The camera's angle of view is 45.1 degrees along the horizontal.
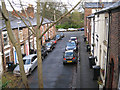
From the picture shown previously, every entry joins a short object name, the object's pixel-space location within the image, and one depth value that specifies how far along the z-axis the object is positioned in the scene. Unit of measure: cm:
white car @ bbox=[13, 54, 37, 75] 1330
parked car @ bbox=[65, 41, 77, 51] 2254
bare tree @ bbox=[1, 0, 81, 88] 603
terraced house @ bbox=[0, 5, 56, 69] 1482
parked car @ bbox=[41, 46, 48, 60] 1967
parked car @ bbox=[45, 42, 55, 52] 2350
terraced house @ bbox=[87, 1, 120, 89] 603
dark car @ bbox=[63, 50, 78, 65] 1639
